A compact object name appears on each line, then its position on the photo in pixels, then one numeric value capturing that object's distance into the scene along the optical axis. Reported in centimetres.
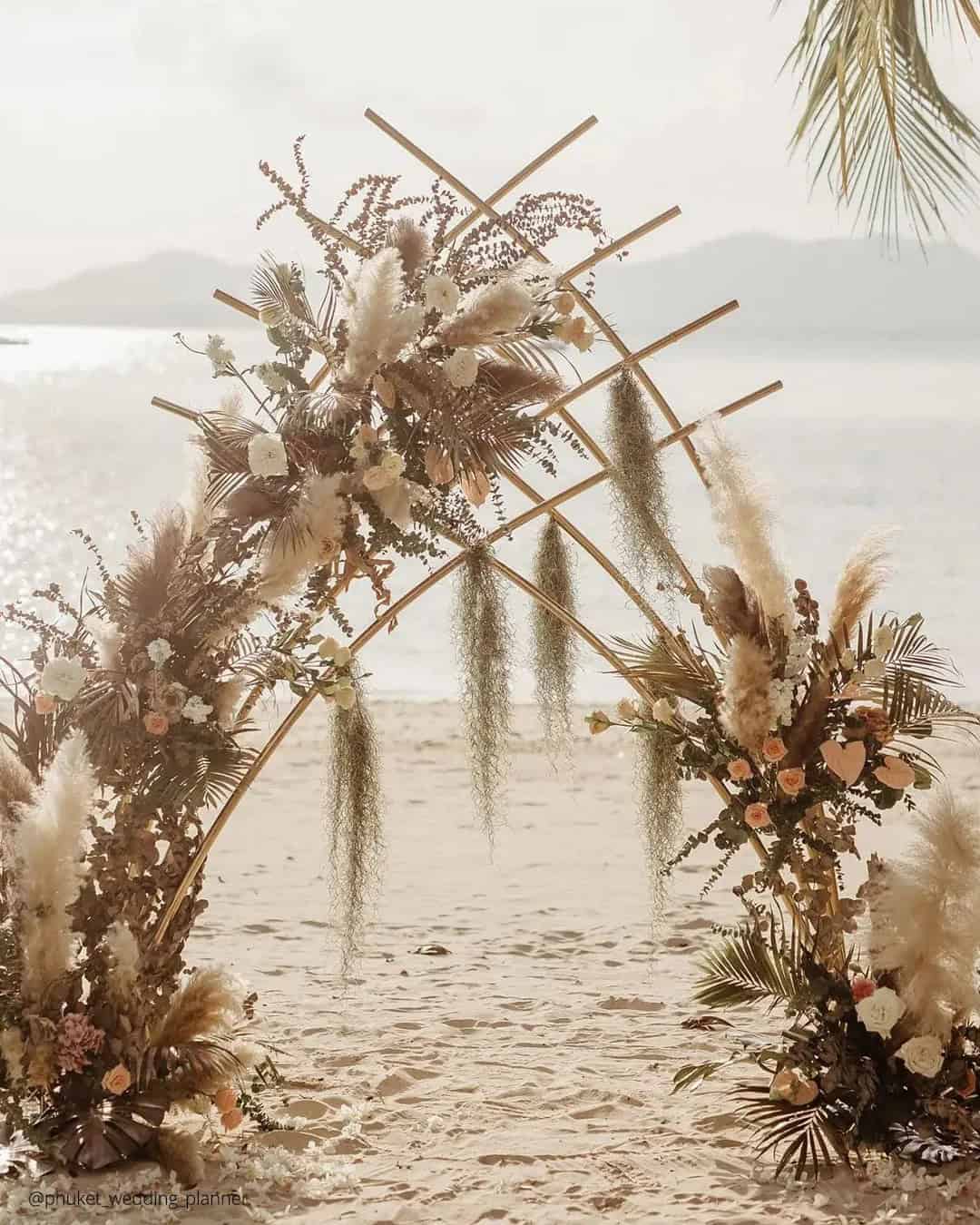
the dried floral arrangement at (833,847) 332
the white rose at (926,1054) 327
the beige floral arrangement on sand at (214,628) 332
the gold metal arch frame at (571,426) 359
